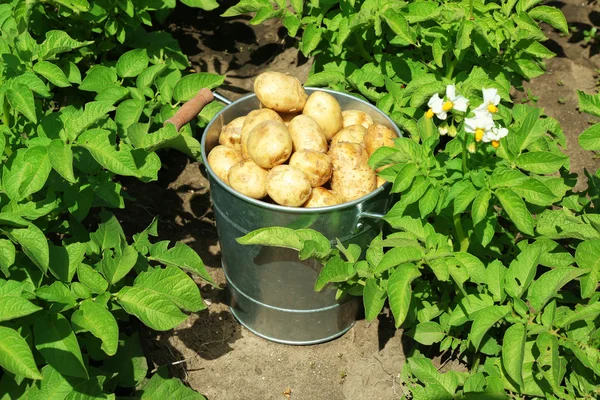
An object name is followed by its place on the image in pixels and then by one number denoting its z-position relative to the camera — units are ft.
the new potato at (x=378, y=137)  8.80
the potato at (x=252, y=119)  8.98
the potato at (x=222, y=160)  8.84
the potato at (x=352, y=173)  8.70
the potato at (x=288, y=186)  8.23
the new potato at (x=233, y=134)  9.29
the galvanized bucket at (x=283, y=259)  8.18
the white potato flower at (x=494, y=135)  6.77
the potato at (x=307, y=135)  8.92
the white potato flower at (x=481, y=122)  6.70
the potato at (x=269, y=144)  8.49
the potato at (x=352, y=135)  9.18
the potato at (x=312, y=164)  8.60
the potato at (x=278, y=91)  9.16
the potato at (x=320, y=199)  8.57
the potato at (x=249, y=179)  8.45
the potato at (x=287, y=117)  9.66
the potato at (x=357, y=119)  9.51
